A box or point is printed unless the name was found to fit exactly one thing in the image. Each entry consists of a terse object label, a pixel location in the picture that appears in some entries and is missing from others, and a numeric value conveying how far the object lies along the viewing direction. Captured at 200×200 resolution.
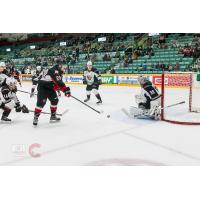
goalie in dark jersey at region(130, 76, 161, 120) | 4.20
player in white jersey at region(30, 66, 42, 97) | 7.25
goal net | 4.26
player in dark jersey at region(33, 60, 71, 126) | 3.78
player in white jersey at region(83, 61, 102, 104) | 6.20
